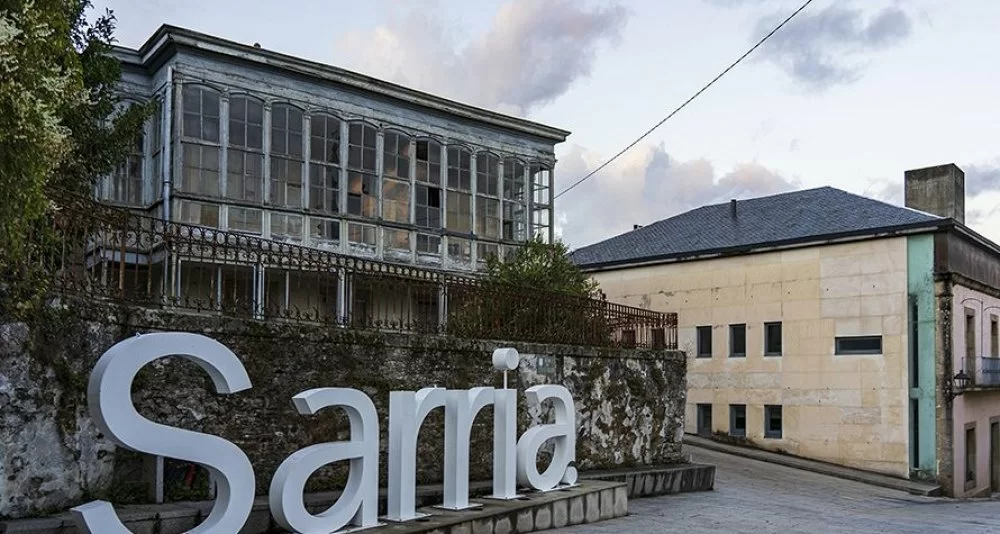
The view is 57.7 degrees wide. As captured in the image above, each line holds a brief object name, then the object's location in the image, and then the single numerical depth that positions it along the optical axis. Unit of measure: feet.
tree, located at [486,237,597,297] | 59.62
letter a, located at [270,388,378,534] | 28.96
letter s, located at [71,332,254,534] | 24.32
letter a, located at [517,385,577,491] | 41.55
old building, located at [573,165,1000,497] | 81.97
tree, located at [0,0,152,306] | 21.43
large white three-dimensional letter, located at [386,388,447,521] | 33.50
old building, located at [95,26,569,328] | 57.98
